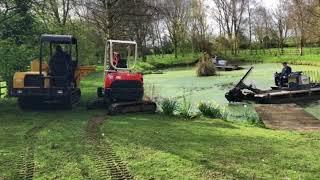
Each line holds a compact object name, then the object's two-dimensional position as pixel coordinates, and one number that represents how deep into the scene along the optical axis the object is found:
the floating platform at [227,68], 29.50
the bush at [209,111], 9.48
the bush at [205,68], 25.42
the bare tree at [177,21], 41.45
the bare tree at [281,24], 45.07
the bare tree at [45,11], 10.91
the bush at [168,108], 9.43
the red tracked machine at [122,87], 9.40
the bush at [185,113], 9.17
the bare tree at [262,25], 48.33
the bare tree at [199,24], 43.83
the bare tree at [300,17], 32.00
